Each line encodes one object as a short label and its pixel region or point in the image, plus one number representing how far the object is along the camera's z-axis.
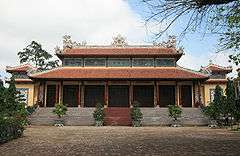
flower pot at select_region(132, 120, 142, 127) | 25.23
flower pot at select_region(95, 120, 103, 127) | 25.57
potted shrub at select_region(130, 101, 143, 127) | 25.36
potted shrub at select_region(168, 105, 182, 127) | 25.67
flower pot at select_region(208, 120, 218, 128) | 23.95
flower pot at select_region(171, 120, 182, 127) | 25.27
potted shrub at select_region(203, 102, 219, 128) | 24.07
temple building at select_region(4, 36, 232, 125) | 32.22
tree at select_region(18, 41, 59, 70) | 60.81
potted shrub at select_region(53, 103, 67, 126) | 26.30
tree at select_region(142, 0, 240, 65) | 6.35
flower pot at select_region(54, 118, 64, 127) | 25.79
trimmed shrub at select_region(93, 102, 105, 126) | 25.69
